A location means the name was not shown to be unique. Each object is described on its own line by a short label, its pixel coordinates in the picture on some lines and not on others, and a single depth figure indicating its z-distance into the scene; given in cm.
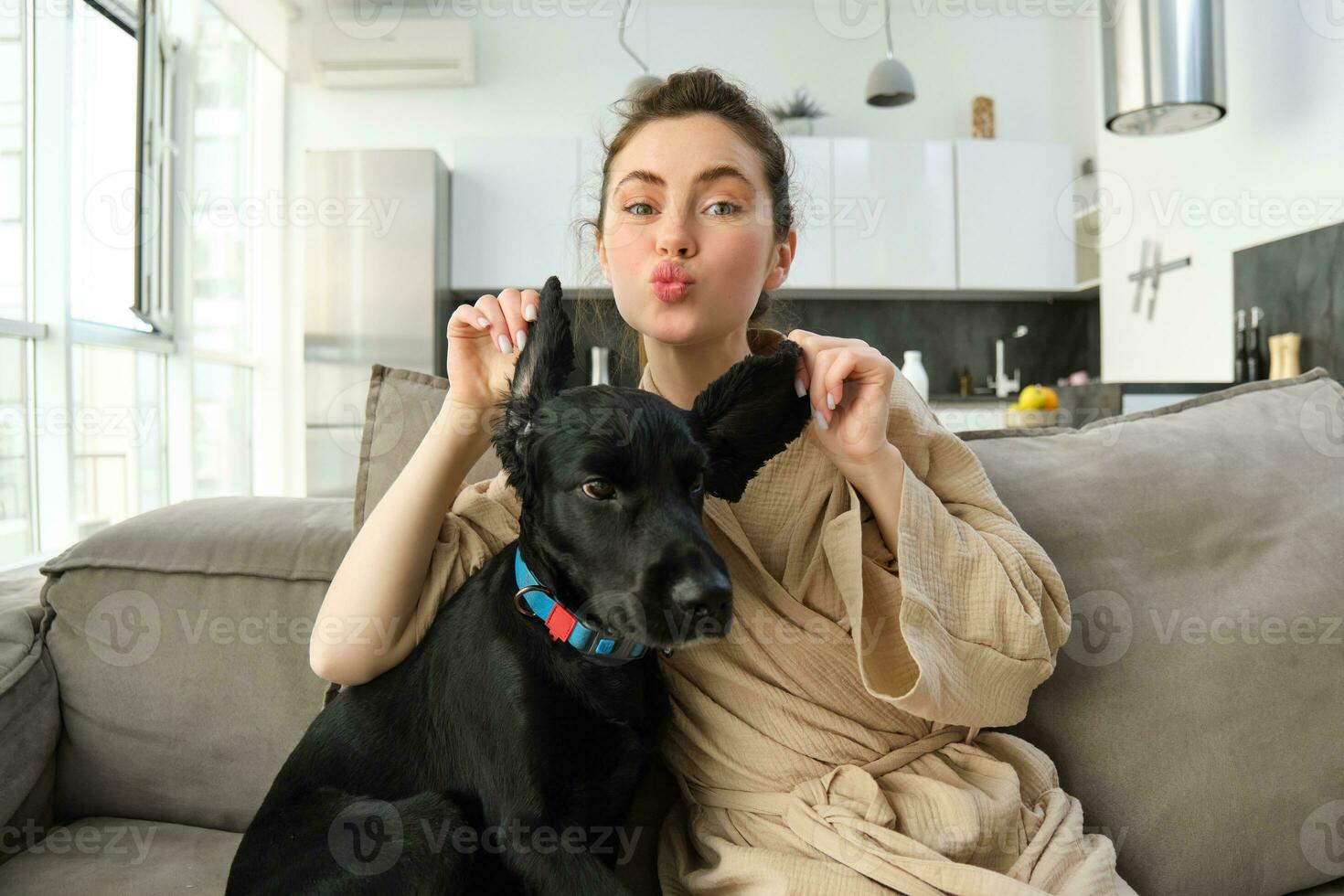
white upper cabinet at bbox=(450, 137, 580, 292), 512
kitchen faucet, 555
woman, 91
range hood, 325
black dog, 80
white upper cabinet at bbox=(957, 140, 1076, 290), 520
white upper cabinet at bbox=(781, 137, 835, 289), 515
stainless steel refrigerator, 481
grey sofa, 108
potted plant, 532
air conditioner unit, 526
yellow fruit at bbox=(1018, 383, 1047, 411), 367
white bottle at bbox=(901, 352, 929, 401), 439
